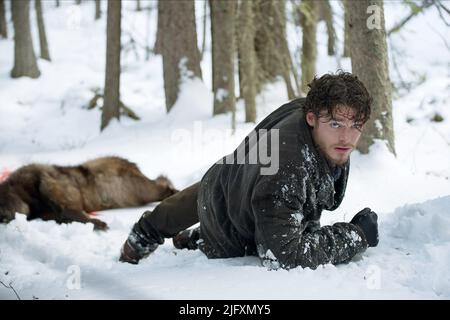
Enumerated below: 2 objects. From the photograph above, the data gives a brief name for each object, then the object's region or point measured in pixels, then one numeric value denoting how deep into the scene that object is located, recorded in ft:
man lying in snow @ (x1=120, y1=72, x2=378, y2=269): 9.76
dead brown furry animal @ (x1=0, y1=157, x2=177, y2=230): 17.84
